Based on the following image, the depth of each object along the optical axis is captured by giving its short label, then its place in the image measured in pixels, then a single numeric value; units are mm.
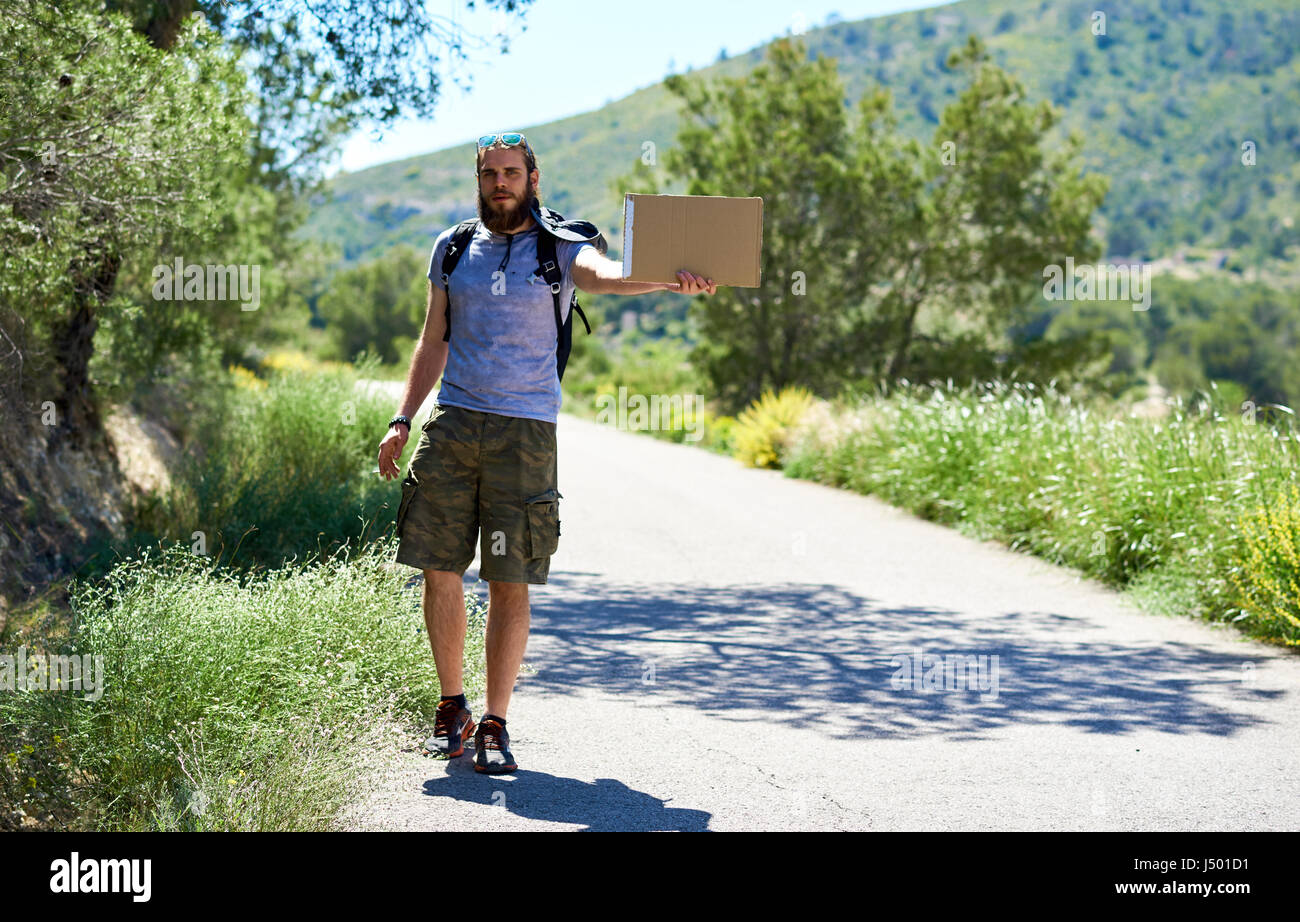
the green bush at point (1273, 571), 7672
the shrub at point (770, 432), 20938
